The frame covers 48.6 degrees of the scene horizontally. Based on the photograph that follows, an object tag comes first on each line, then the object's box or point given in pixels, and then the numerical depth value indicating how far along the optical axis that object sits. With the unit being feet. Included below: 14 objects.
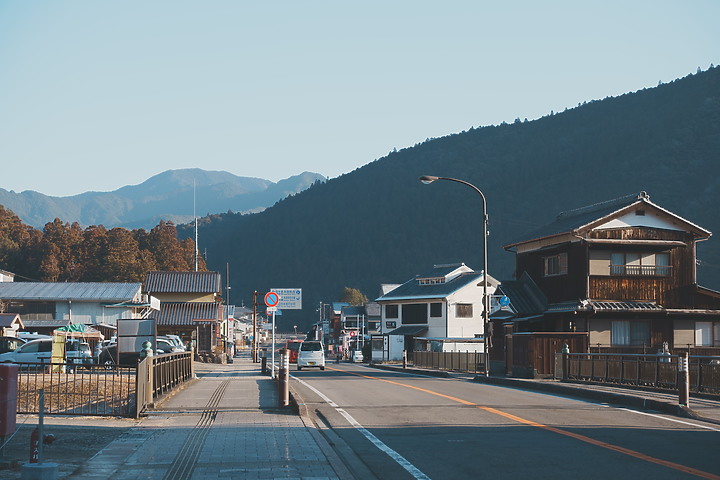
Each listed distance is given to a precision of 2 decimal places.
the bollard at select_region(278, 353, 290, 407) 61.87
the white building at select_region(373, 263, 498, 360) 250.57
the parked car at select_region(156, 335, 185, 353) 140.58
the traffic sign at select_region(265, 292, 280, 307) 98.27
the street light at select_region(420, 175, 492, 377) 114.16
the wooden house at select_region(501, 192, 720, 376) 122.83
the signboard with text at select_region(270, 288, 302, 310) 134.62
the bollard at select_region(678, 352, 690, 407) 59.26
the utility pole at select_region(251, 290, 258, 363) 208.73
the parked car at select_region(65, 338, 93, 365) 125.90
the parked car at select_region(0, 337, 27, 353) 129.11
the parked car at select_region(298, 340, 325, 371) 164.76
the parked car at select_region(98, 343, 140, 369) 125.90
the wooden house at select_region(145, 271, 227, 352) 222.07
